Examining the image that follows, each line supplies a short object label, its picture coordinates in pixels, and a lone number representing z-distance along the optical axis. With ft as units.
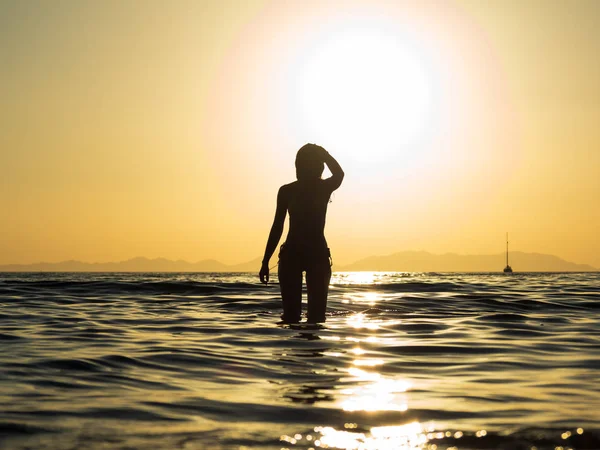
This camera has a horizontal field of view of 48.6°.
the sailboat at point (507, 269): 606.55
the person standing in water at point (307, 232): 32.48
